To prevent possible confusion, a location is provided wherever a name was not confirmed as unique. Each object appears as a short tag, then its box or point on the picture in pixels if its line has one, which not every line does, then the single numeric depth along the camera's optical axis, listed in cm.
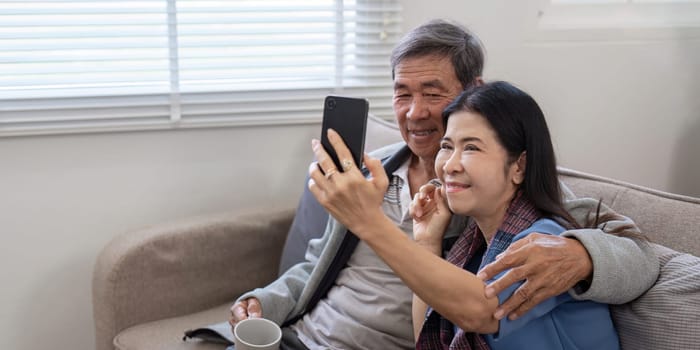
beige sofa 198
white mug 151
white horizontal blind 212
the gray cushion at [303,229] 201
